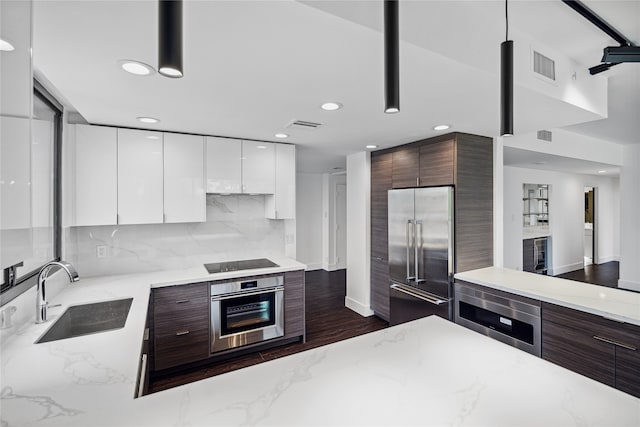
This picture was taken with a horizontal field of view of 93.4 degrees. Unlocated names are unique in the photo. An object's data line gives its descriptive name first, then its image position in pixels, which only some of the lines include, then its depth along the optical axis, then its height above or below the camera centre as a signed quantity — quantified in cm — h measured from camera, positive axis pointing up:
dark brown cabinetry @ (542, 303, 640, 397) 175 -86
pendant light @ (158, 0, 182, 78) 48 +29
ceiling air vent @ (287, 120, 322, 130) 251 +76
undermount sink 172 -66
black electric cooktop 294 -53
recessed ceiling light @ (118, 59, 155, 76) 144 +73
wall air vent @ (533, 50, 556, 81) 183 +91
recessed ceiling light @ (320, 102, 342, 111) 203 +74
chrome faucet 163 -40
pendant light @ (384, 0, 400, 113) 65 +35
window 180 +15
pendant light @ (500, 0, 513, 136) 88 +36
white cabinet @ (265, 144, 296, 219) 332 +32
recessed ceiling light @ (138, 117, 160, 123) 239 +76
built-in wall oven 274 -94
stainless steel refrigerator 292 -43
